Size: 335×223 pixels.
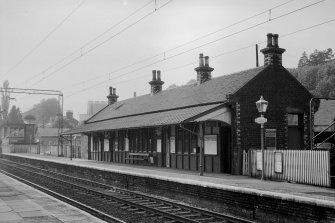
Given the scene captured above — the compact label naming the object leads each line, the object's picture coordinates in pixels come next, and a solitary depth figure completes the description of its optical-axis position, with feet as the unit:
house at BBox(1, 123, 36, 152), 209.24
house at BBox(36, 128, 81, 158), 142.72
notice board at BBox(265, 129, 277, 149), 64.39
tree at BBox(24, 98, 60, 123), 535.19
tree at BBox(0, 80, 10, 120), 337.80
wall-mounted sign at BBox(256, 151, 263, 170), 56.55
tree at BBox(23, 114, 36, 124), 295.48
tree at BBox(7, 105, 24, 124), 343.79
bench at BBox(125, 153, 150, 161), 84.20
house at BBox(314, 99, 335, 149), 85.97
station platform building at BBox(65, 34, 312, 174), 62.80
